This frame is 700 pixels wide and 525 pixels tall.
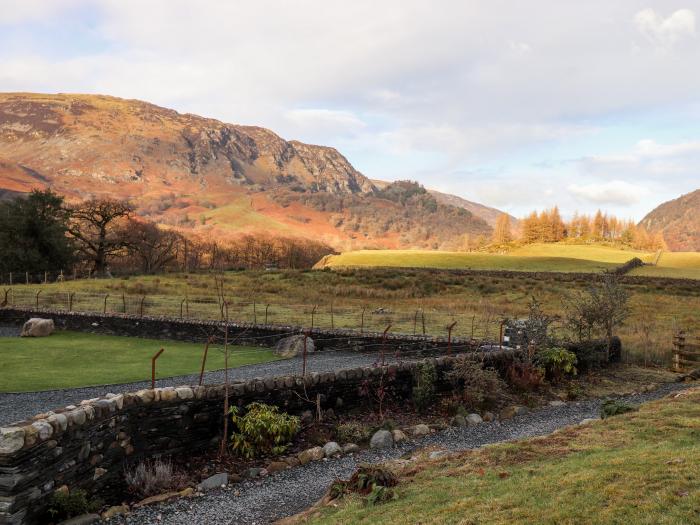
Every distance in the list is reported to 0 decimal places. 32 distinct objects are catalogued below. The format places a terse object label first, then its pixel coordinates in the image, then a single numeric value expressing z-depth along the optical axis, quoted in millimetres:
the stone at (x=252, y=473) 11138
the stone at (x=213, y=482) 10445
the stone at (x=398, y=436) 13492
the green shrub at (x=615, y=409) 13945
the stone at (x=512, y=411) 15734
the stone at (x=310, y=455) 12070
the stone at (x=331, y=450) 12484
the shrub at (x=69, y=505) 8680
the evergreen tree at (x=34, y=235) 59281
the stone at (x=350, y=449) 12734
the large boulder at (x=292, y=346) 25234
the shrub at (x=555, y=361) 19312
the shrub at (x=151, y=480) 10086
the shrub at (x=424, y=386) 15703
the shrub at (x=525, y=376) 17953
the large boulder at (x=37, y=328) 28453
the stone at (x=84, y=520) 8641
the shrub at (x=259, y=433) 12078
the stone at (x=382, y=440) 13094
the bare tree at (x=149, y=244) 79500
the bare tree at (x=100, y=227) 70688
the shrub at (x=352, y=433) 13374
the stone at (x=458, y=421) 14832
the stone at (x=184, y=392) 11744
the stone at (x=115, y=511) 9078
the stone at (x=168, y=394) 11438
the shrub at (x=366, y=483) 9219
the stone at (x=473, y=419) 14953
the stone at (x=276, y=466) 11436
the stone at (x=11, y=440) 7836
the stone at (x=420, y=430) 13953
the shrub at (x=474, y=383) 16156
